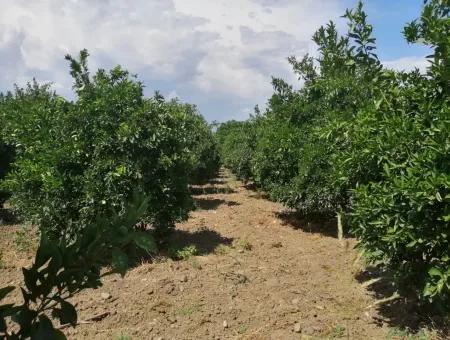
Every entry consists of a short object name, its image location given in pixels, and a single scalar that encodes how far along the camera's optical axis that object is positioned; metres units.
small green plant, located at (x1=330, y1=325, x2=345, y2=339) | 5.15
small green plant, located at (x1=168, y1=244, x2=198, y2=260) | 7.59
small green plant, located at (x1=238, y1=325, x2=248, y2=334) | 5.33
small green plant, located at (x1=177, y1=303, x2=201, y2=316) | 5.71
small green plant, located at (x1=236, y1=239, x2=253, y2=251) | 8.45
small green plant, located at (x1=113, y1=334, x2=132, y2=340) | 5.05
